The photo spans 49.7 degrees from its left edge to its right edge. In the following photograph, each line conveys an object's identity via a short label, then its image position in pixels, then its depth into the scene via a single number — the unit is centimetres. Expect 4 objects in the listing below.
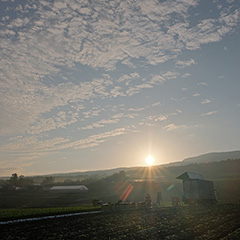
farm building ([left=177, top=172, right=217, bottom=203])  4322
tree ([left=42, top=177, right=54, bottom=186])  10100
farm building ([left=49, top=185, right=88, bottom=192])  7162
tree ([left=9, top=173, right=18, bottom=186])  8938
